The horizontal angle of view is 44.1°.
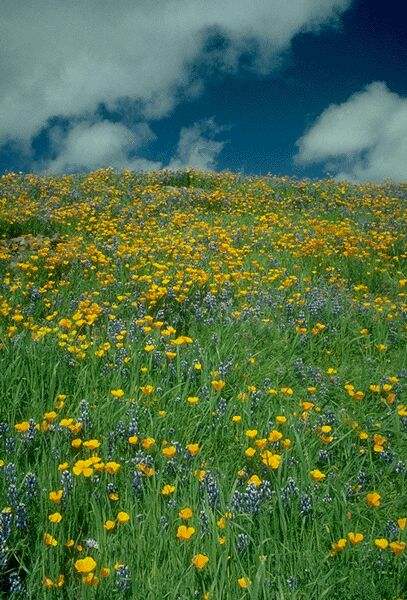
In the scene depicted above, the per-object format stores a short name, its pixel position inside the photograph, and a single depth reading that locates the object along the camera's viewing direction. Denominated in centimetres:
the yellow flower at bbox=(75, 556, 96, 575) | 204
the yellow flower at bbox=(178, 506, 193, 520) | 239
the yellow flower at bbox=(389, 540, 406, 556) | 225
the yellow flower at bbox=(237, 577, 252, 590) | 203
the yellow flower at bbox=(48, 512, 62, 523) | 235
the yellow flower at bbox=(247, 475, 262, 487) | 273
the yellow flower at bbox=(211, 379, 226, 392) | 369
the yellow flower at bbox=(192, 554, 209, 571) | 212
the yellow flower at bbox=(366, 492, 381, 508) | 263
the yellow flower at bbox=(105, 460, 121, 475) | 274
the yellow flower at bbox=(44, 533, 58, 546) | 224
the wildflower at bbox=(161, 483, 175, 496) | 263
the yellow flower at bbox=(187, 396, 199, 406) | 348
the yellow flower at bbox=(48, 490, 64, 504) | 246
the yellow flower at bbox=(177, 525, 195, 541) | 227
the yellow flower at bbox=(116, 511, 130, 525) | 238
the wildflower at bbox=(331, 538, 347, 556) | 230
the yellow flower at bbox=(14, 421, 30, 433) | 298
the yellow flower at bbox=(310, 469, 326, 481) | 280
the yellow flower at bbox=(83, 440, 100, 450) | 289
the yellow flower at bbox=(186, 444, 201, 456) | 288
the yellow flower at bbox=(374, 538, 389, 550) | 228
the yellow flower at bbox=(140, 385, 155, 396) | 353
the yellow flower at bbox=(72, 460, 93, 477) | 266
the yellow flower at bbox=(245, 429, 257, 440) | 308
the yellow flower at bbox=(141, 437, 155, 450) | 297
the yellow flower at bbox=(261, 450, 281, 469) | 283
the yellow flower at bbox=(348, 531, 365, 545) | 232
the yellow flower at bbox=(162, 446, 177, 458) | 289
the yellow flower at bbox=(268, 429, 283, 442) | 303
